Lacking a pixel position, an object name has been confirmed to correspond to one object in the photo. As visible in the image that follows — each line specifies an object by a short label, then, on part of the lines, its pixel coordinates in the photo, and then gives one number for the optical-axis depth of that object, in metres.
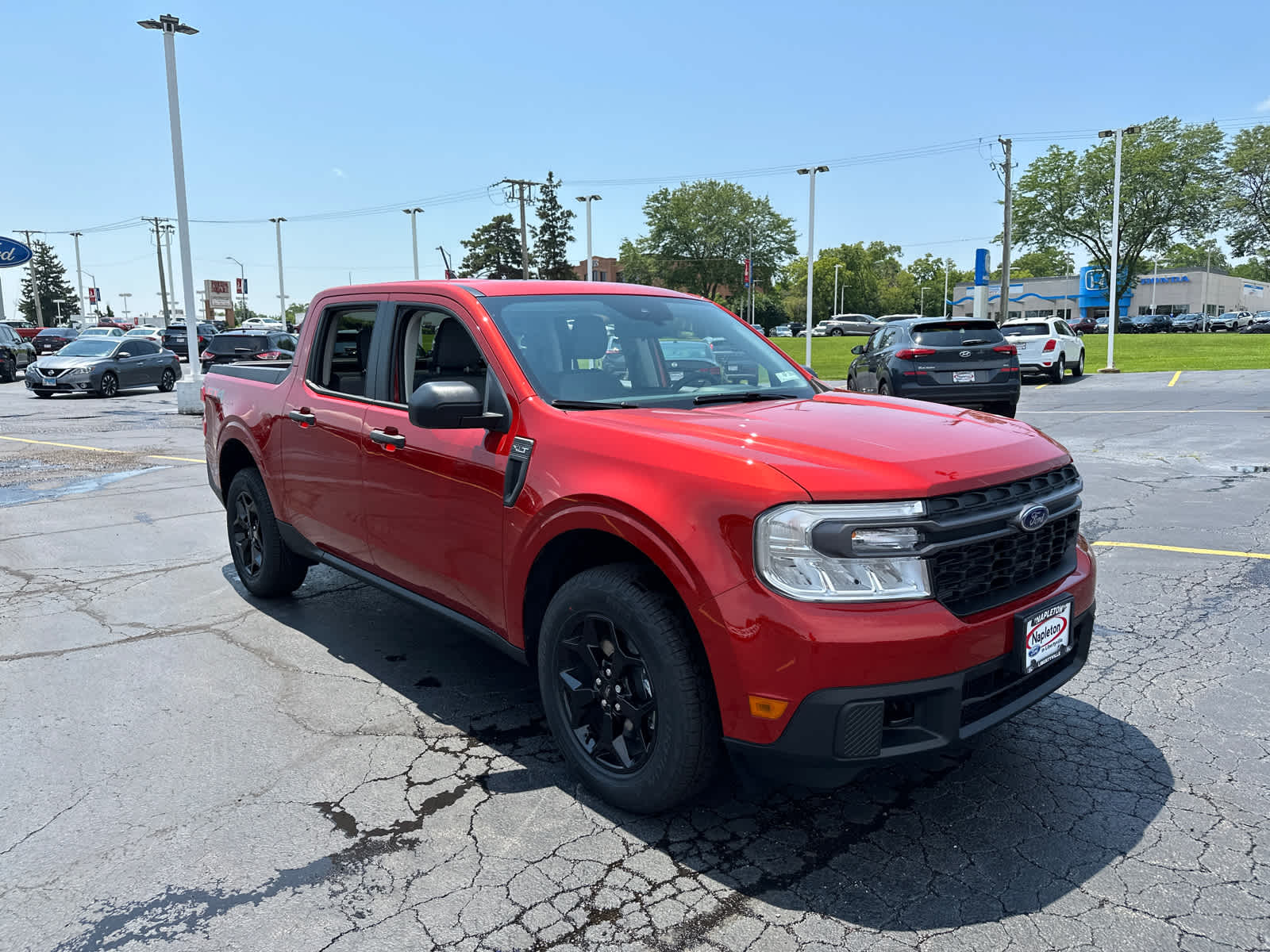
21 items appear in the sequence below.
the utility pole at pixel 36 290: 109.81
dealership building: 91.50
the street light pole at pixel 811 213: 37.94
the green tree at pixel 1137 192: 63.06
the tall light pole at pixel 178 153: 18.92
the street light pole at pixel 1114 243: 25.30
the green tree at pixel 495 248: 97.38
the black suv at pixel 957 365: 14.41
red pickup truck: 2.53
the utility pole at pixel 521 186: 61.69
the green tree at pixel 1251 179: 65.69
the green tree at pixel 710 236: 92.88
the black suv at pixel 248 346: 23.48
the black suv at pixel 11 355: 30.38
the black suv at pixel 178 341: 37.72
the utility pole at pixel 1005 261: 42.18
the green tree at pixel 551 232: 94.50
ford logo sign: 40.22
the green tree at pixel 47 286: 121.50
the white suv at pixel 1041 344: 22.97
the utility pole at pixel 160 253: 78.29
